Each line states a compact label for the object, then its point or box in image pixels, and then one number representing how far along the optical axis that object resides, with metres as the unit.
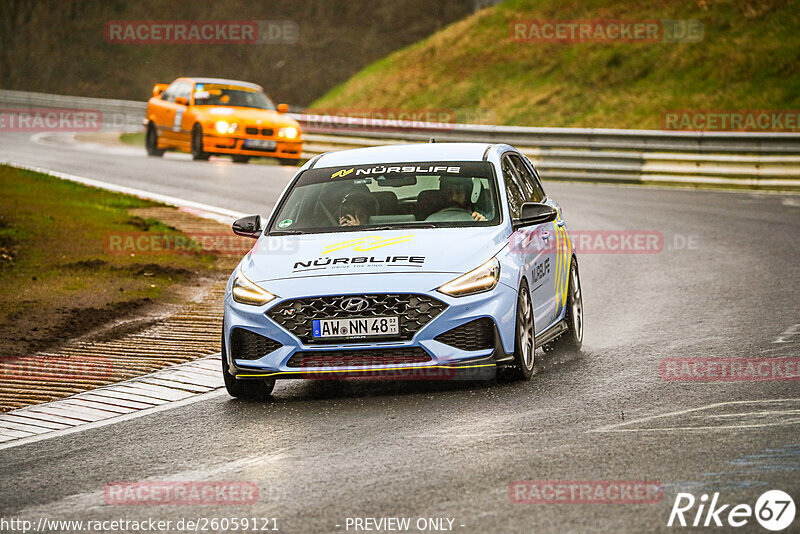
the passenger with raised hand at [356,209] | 19.25
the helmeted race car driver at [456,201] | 19.09
